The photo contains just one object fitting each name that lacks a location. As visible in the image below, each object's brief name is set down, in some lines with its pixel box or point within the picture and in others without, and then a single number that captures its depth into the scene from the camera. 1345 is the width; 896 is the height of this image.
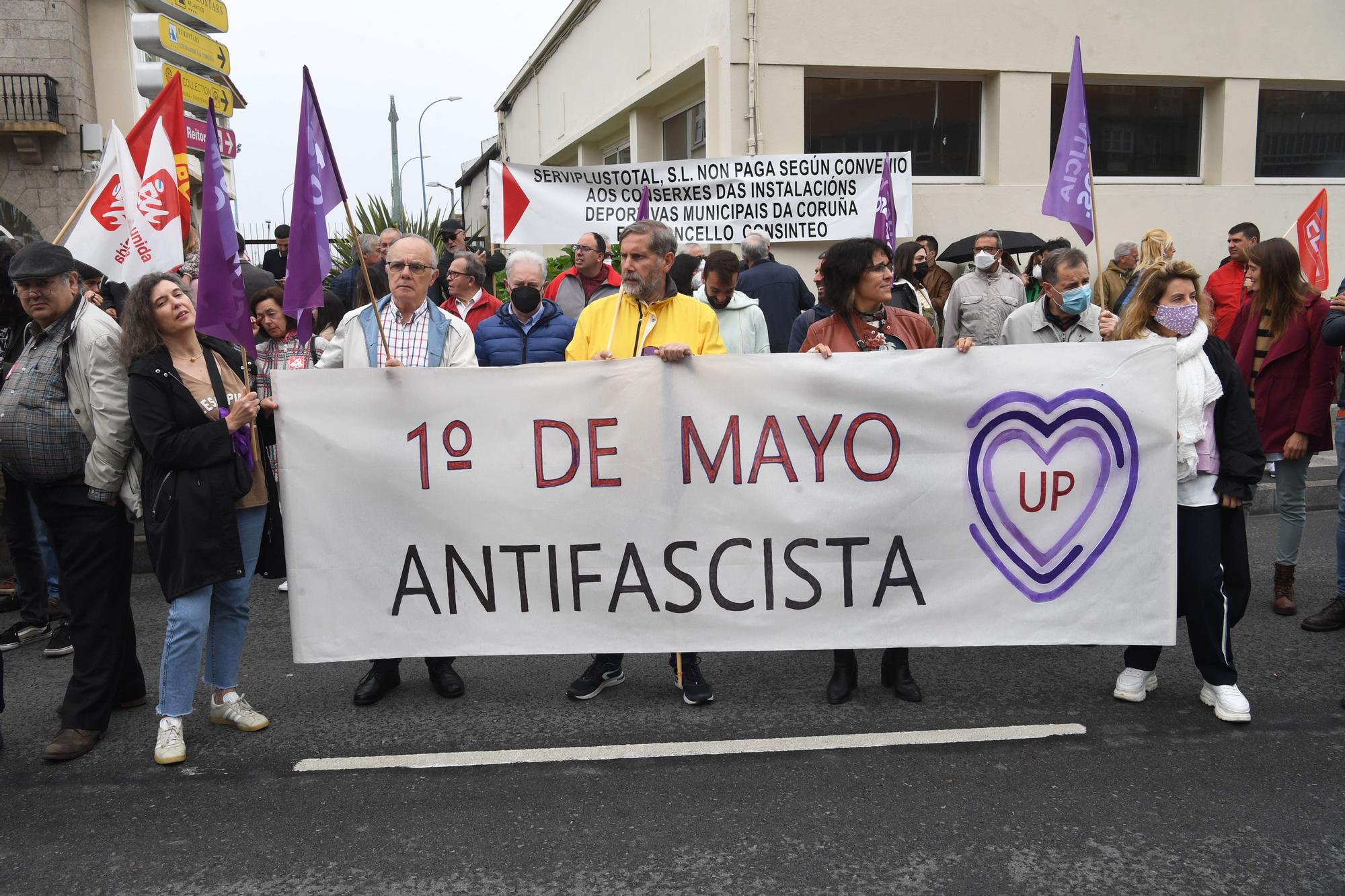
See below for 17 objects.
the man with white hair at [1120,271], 9.17
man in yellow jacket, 4.30
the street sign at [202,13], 14.23
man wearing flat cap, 4.03
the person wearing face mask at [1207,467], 4.08
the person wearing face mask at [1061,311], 4.70
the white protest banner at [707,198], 9.16
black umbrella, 11.11
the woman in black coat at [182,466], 3.87
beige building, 11.07
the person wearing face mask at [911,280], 7.81
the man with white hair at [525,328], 5.64
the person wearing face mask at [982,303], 7.15
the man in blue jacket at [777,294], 7.62
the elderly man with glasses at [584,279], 7.13
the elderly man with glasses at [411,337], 4.47
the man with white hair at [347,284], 8.26
